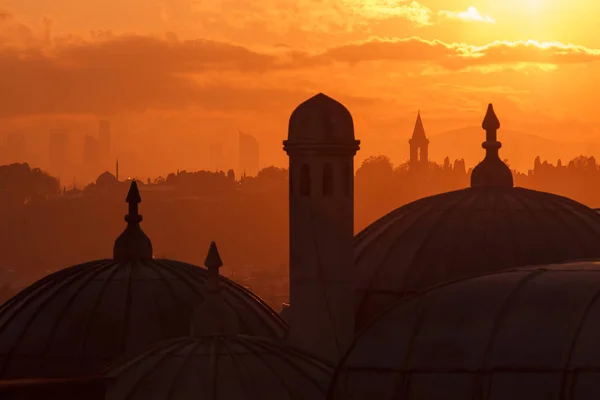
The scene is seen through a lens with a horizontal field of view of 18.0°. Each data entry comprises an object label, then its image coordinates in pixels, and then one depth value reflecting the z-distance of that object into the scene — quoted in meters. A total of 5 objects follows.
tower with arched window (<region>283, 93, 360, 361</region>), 61.41
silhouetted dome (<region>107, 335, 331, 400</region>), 55.41
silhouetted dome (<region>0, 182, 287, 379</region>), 66.00
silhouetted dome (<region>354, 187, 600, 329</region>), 63.38
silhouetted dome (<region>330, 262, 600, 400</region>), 45.56
